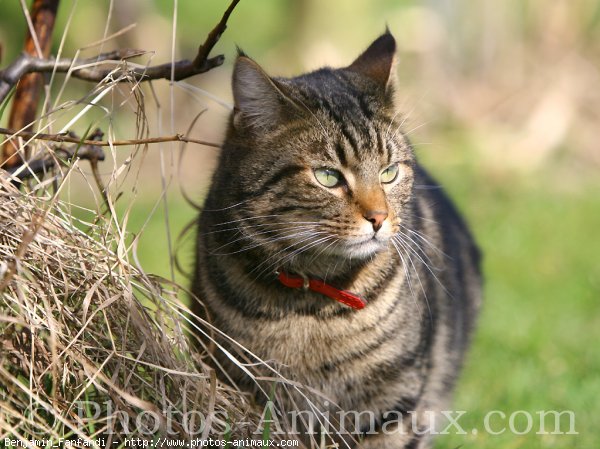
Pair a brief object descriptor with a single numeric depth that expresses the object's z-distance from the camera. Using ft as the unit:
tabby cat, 14.30
